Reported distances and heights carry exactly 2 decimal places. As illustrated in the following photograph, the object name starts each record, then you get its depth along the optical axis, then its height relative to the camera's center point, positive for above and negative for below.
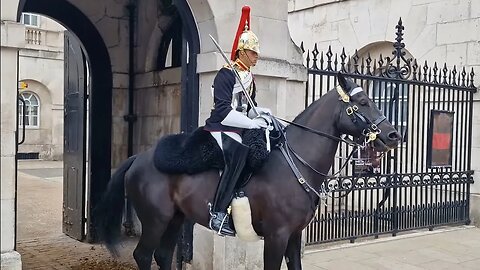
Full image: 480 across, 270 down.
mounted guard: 4.13 +0.09
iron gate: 7.80 -0.78
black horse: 4.11 -0.46
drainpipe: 8.34 +0.94
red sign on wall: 8.92 -0.09
